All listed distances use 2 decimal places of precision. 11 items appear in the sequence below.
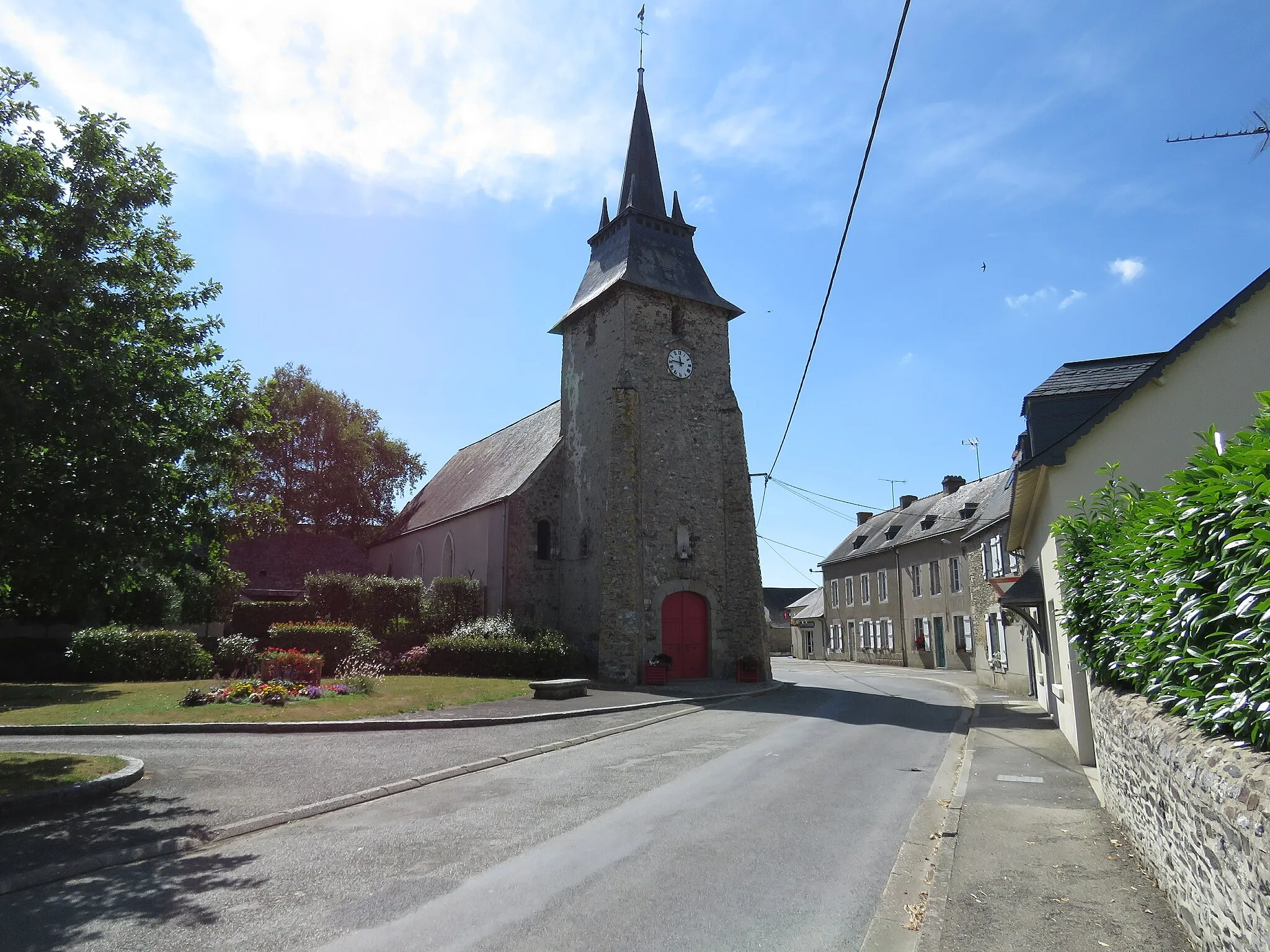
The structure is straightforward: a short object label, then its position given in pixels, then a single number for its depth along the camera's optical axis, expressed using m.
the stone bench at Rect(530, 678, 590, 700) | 17.52
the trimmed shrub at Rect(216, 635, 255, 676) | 19.66
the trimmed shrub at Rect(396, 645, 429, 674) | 21.17
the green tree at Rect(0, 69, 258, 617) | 7.60
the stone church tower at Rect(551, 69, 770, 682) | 23.20
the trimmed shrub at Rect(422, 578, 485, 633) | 25.28
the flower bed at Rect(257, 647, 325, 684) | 16.50
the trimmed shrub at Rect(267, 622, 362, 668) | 20.83
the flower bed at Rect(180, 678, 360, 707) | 14.16
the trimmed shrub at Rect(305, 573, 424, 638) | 24.75
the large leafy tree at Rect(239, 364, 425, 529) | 38.69
